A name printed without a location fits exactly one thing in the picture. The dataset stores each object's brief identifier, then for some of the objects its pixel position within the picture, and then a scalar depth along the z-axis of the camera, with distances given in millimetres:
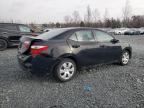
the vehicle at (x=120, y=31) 24593
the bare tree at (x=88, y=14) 48457
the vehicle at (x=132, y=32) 23889
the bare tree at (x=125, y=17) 41895
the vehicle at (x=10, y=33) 7056
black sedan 2915
